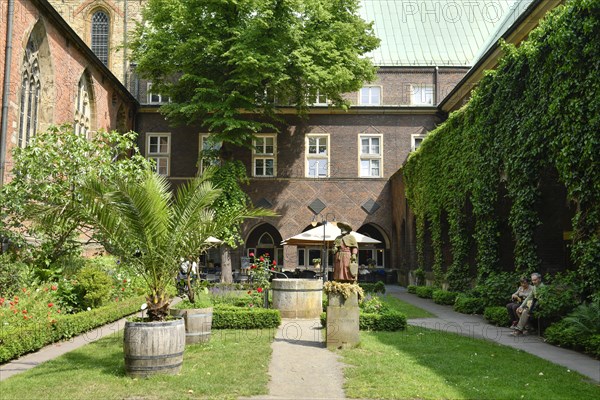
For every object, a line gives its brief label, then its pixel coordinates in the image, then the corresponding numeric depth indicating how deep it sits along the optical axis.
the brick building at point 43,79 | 17.28
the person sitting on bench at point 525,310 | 11.51
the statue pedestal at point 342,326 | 9.81
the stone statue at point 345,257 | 10.90
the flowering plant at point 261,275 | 15.92
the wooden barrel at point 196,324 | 10.04
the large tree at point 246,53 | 23.27
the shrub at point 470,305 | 15.19
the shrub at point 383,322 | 11.95
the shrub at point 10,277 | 12.10
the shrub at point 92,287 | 13.30
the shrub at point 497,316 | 12.70
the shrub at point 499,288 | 13.98
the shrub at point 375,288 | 20.98
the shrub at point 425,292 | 20.49
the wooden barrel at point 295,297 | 14.29
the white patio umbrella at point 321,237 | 19.08
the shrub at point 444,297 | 17.84
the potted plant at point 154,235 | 7.56
